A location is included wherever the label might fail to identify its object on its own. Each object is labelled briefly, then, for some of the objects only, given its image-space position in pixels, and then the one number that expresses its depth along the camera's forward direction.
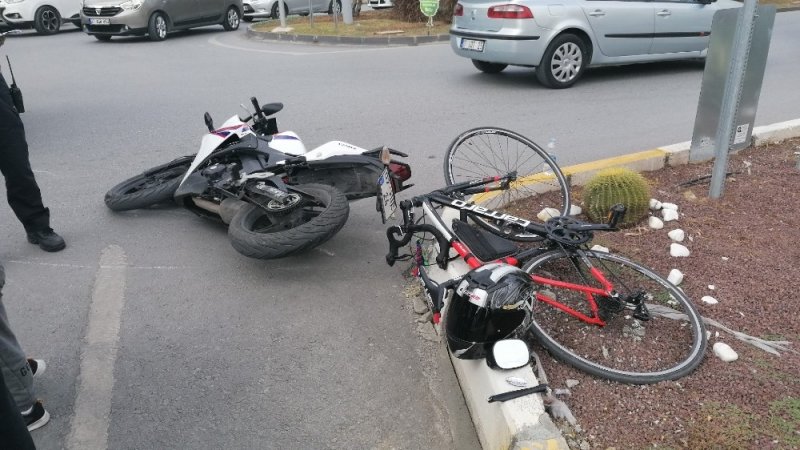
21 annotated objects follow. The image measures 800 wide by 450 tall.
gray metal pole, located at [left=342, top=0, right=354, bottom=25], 15.97
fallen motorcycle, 3.88
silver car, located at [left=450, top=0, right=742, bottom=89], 8.50
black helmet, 2.70
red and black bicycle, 3.01
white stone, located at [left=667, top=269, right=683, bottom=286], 3.61
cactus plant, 4.27
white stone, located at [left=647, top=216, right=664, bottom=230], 4.27
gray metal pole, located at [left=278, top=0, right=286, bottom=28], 15.98
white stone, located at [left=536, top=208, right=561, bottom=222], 4.43
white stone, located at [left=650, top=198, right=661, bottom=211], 4.53
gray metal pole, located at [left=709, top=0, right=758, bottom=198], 4.21
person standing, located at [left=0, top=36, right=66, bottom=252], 4.18
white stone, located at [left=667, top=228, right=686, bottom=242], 4.07
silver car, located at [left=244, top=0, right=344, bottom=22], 20.12
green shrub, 16.30
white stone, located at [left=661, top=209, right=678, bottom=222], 4.35
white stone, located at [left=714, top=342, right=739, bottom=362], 2.98
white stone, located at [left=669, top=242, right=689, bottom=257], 3.91
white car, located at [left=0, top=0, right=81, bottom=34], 16.48
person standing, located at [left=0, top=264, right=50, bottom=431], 2.69
